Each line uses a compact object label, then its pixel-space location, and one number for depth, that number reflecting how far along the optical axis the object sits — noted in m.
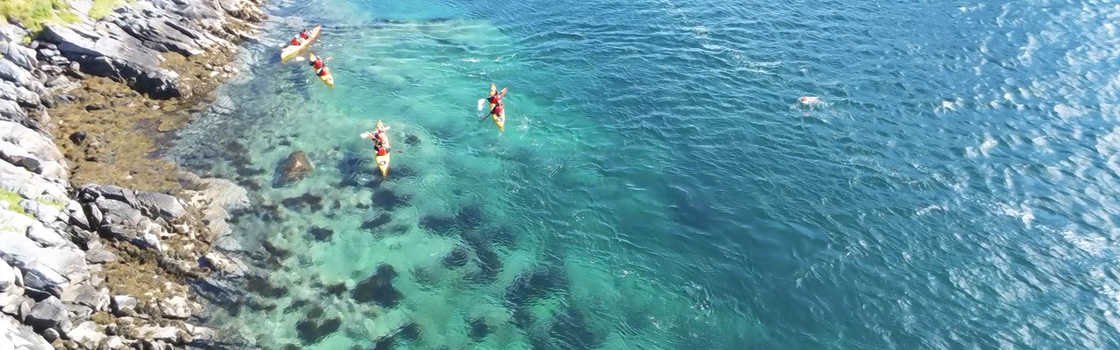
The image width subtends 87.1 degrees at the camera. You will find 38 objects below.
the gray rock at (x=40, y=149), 30.72
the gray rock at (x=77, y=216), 28.47
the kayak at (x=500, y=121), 42.84
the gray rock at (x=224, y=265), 29.89
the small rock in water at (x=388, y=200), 35.59
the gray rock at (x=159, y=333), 25.78
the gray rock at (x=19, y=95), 34.41
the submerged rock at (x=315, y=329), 27.67
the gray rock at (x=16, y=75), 35.34
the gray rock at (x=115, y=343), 24.74
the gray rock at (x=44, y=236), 26.12
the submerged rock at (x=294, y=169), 36.50
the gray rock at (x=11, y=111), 32.94
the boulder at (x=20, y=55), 36.34
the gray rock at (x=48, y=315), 23.58
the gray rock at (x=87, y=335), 24.33
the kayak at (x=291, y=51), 50.17
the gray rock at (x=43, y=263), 24.64
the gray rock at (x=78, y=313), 24.88
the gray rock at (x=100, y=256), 27.55
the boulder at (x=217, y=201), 32.34
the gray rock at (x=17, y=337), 21.45
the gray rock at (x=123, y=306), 26.12
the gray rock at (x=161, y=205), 30.97
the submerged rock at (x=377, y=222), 33.97
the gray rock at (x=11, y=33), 36.91
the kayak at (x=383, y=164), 37.56
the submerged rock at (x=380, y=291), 29.73
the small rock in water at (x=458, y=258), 31.86
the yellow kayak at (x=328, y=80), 47.19
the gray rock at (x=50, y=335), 23.66
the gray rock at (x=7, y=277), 23.33
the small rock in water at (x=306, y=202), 34.78
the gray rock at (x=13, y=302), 23.08
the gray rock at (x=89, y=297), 25.38
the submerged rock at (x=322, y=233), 32.91
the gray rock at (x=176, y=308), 27.05
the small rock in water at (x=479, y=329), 28.23
